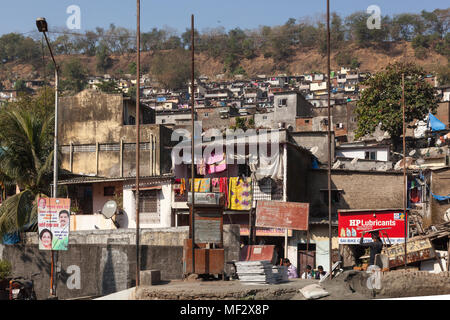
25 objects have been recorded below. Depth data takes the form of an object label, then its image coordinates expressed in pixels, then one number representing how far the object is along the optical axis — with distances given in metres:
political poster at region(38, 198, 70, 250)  17.27
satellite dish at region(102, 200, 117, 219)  24.56
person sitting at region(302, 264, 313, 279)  18.53
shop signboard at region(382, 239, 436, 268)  21.30
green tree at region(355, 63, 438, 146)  40.78
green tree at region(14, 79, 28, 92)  118.44
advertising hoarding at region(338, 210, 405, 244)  23.47
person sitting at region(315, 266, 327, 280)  18.70
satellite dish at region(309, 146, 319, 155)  32.50
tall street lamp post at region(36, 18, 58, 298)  18.62
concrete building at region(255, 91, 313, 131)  52.19
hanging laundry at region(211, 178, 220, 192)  24.78
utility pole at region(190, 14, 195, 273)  14.76
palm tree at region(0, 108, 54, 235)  23.86
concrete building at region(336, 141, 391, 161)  36.75
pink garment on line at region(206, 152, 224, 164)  25.61
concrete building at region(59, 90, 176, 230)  33.50
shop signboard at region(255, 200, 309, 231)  23.36
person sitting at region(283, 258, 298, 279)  19.30
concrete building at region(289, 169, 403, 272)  27.98
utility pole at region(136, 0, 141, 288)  14.09
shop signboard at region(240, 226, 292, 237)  24.33
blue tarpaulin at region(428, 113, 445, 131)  40.09
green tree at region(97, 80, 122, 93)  79.19
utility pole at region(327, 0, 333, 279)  15.81
